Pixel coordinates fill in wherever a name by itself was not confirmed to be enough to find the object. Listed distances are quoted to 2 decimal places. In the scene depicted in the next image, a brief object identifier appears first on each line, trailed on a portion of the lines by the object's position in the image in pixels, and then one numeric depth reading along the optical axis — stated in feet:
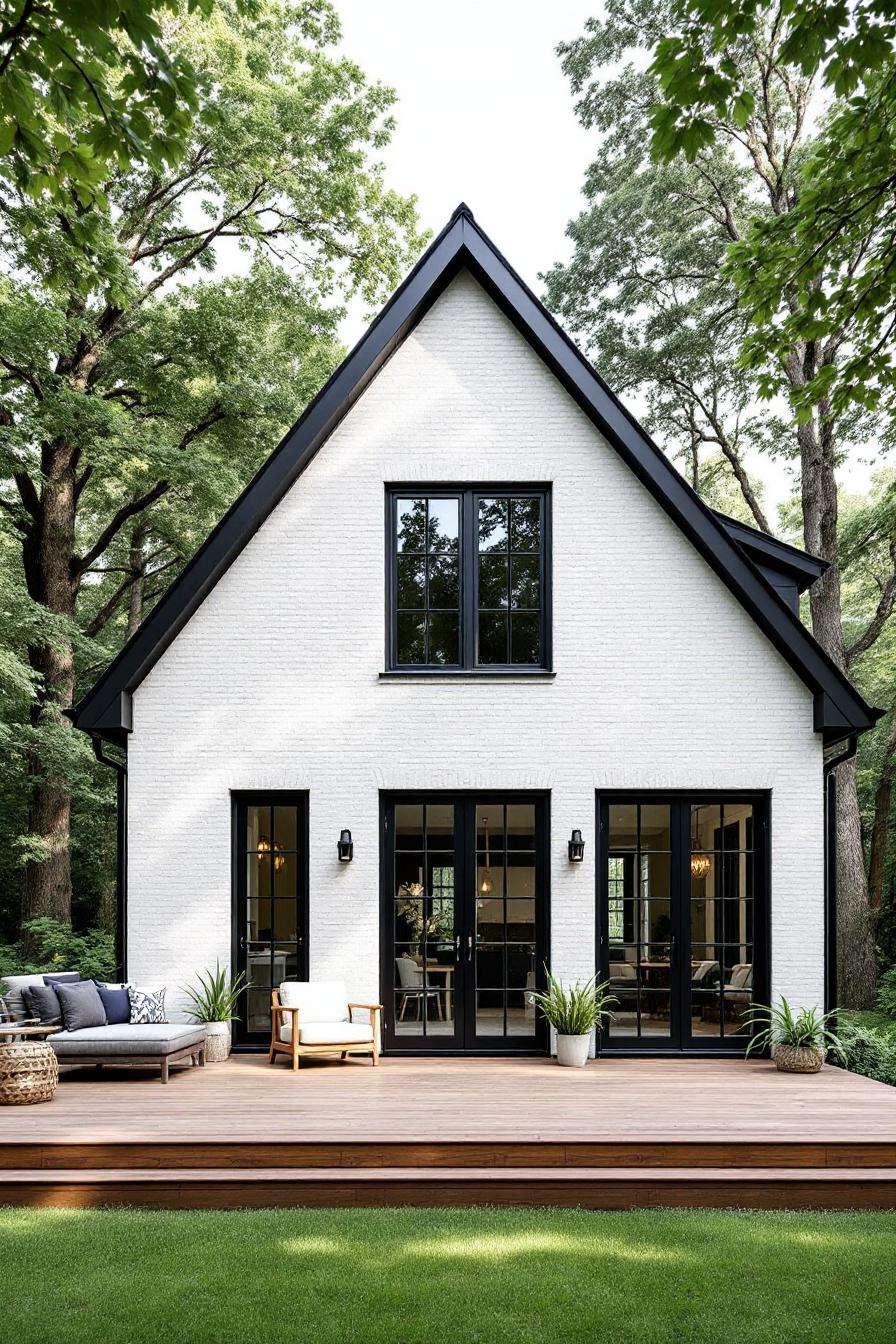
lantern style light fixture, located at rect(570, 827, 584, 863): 30.58
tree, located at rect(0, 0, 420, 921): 48.16
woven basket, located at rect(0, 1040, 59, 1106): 24.08
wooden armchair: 28.66
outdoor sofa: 27.02
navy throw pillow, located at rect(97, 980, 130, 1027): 29.14
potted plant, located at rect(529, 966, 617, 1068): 29.30
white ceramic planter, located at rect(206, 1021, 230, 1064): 29.86
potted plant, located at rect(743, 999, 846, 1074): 28.60
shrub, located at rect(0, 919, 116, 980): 47.21
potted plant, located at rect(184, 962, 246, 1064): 29.94
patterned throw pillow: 29.40
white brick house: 30.89
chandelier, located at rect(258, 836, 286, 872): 31.71
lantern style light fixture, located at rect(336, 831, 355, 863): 30.60
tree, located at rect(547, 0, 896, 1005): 51.19
